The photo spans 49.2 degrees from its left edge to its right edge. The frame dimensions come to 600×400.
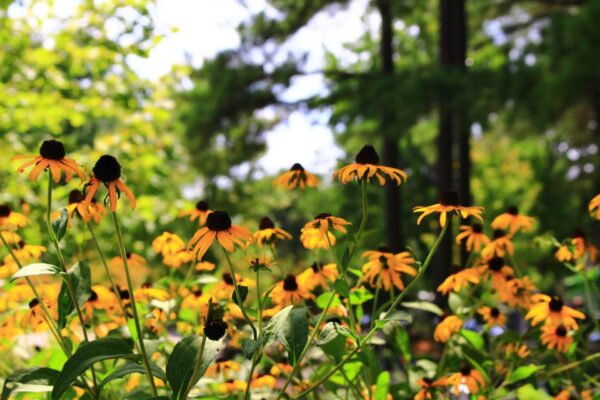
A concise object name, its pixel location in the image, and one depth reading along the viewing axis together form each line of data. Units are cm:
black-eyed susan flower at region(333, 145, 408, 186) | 136
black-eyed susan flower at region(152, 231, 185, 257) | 188
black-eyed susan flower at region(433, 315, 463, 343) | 182
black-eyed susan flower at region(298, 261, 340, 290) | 173
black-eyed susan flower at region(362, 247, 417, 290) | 173
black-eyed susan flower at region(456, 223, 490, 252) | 197
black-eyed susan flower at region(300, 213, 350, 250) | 138
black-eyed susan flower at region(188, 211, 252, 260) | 123
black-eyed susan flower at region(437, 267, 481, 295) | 177
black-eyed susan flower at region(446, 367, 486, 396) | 168
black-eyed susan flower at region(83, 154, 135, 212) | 114
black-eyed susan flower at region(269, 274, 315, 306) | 169
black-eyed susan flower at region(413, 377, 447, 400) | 166
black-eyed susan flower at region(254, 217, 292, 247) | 167
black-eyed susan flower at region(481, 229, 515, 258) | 204
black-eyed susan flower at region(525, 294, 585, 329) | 175
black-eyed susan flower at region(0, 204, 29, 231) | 172
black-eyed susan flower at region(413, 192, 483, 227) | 132
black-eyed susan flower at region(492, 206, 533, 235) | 204
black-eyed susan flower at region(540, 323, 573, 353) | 185
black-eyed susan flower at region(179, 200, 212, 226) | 190
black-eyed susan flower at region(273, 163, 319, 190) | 182
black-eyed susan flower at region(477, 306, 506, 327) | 208
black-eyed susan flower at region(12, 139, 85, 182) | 124
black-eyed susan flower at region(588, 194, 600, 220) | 153
